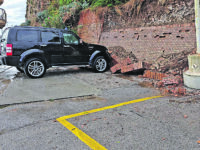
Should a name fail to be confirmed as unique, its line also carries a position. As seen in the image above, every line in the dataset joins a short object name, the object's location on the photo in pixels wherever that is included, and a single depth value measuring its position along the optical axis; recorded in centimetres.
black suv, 766
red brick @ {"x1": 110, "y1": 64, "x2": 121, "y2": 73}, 871
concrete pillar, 573
